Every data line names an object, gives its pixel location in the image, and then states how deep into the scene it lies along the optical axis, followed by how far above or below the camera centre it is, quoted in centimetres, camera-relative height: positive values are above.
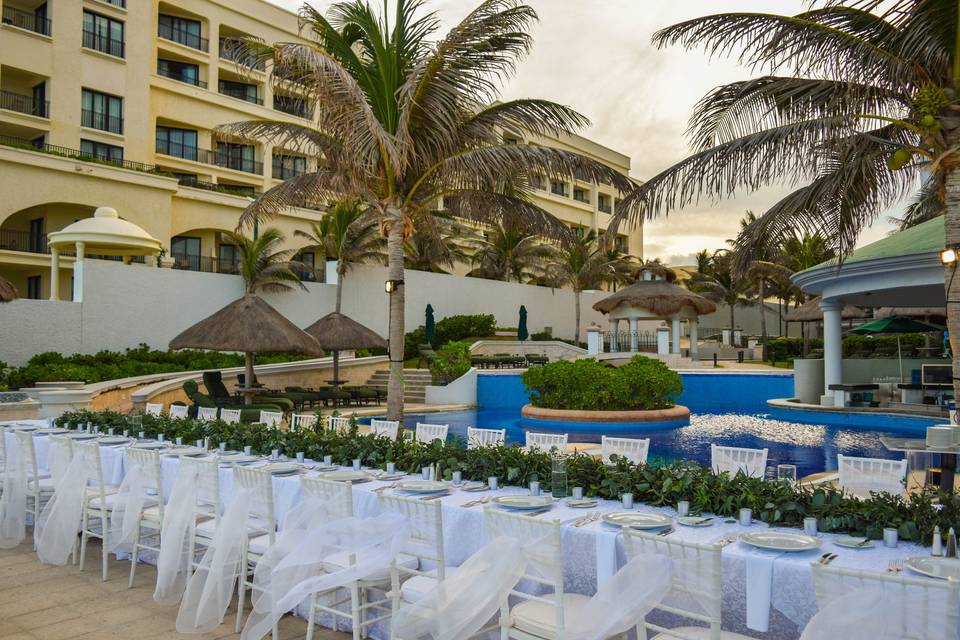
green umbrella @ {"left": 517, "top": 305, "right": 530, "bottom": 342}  3409 +44
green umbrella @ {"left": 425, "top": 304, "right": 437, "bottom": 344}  3009 +54
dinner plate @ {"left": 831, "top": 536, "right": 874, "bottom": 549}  402 -107
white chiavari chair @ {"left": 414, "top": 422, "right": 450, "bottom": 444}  944 -117
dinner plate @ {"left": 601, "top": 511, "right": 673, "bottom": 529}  436 -104
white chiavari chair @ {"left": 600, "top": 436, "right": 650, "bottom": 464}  801 -114
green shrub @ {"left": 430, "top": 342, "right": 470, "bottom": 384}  2339 -72
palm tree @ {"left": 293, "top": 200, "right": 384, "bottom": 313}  2733 +380
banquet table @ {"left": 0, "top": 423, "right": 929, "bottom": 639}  375 -118
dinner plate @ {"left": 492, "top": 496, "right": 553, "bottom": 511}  495 -106
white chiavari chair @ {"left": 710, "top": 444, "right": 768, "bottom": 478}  729 -116
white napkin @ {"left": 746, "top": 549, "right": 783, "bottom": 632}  377 -124
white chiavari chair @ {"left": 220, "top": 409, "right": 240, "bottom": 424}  1131 -111
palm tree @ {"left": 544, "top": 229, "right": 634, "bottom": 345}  3875 +378
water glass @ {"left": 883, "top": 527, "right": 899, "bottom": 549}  404 -104
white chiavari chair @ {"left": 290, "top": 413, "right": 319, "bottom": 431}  1041 -112
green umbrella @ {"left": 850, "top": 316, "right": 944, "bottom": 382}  2114 +44
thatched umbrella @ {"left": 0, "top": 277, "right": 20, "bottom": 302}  1421 +91
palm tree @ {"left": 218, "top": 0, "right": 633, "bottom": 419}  1103 +345
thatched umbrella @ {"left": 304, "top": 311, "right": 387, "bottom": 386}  2025 +17
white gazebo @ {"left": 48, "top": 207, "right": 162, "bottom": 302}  2158 +290
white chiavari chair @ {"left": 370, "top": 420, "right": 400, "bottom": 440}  944 -109
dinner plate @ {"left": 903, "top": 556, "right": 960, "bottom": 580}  344 -104
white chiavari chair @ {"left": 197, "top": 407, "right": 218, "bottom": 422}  1089 -108
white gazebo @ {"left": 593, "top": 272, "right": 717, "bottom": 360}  3119 +148
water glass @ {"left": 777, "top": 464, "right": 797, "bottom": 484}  521 -90
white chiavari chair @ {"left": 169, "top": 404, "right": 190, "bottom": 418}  1089 -104
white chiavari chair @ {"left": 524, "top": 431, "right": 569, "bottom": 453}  833 -111
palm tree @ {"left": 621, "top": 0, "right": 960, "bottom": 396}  805 +260
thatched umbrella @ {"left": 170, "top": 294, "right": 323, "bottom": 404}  1592 +16
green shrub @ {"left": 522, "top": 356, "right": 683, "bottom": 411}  1761 -103
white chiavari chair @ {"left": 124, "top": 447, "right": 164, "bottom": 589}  620 -121
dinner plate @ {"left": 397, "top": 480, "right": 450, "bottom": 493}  543 -105
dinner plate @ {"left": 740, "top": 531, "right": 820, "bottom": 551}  392 -105
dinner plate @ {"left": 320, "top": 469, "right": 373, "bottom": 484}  585 -106
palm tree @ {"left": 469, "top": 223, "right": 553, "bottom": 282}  3922 +448
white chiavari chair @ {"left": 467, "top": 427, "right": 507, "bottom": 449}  843 -110
